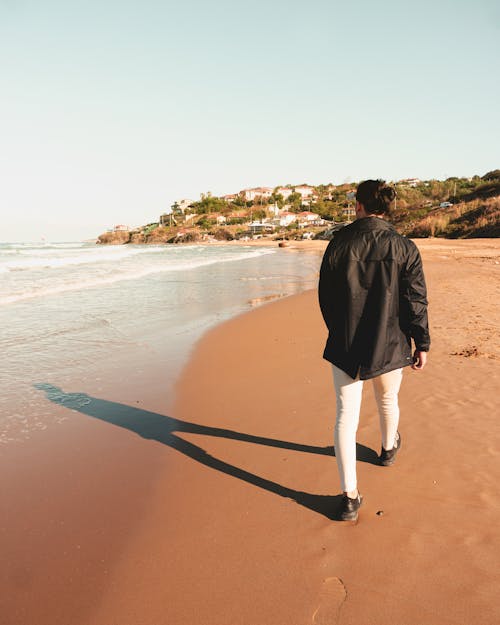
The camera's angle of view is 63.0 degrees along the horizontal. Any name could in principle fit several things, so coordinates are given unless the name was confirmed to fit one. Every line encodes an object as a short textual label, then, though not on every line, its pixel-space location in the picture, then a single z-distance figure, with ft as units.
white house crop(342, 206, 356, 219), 325.93
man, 7.57
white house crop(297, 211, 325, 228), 334.38
